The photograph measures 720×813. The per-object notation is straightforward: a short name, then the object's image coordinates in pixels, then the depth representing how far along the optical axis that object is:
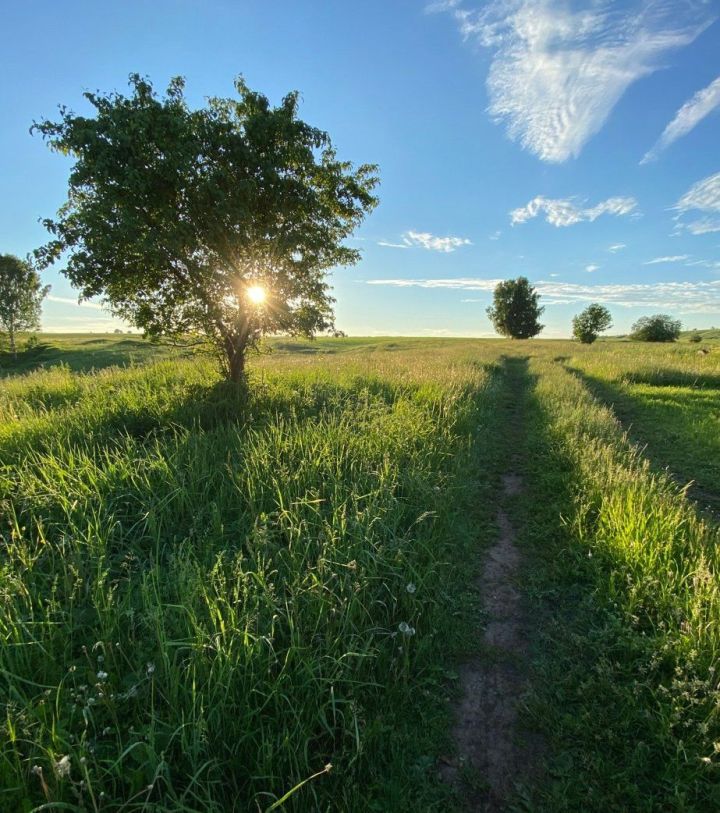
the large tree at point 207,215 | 7.64
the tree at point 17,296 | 35.19
